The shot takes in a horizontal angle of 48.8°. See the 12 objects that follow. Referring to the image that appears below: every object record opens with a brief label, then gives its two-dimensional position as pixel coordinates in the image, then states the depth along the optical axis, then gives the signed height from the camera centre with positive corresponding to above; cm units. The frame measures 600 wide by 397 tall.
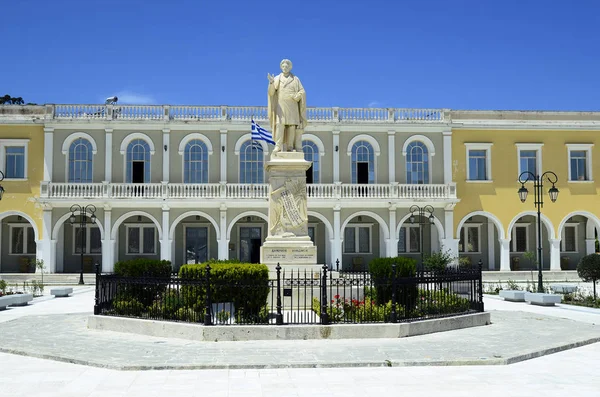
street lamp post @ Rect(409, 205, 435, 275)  3518 +147
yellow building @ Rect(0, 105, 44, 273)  3475 +408
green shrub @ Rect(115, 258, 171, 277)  1455 -63
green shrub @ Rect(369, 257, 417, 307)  1275 -76
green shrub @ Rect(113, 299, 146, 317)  1332 -136
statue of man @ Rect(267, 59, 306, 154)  1545 +307
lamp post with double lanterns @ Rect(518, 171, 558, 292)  2273 +150
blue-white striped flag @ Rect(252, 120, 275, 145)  2777 +448
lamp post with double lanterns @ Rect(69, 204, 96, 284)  3334 +148
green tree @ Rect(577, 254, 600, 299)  2089 -98
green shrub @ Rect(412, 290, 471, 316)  1323 -135
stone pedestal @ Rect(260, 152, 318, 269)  1502 +65
